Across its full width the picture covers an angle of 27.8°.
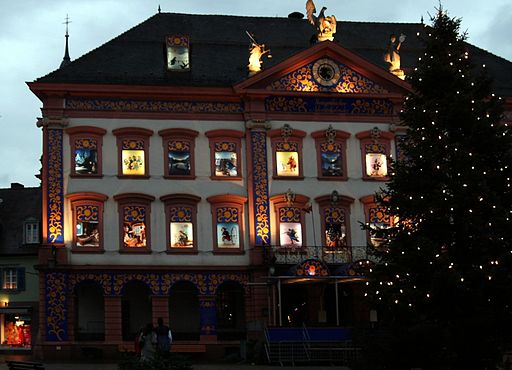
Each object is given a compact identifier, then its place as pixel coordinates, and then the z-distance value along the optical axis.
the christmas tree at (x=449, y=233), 28.30
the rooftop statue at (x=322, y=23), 49.94
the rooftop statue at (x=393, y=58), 50.81
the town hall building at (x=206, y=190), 46.47
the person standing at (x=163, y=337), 31.95
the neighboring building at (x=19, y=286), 55.00
